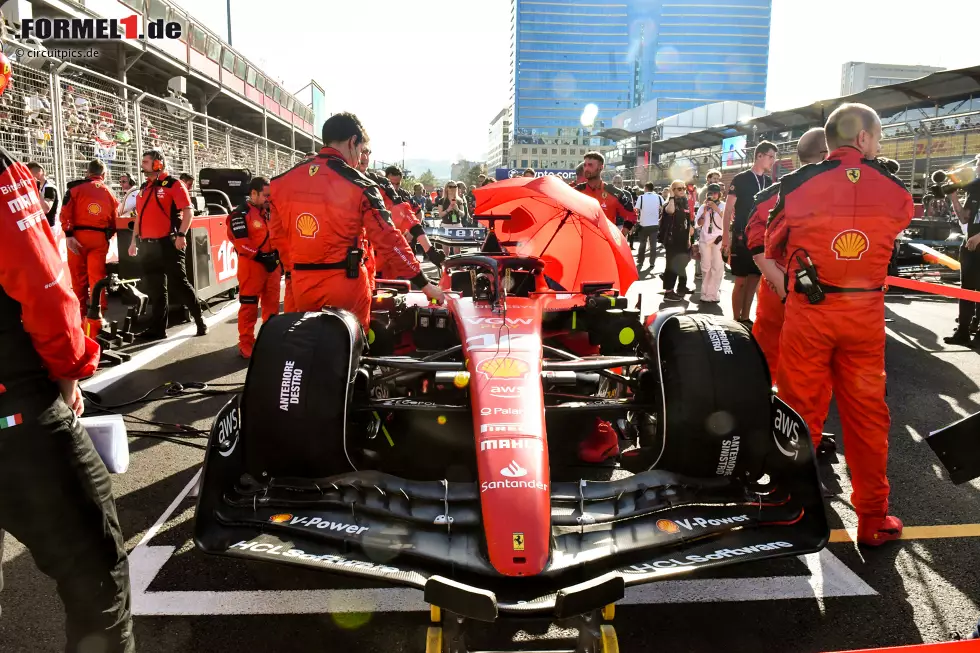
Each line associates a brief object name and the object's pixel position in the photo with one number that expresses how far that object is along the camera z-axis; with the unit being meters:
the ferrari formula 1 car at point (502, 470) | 2.26
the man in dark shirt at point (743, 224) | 5.95
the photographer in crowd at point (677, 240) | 10.52
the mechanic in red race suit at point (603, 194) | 8.16
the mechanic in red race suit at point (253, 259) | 6.57
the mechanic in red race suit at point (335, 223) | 4.14
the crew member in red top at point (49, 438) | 1.73
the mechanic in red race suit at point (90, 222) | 6.99
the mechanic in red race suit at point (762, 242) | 4.56
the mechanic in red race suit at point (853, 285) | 3.11
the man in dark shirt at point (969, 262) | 7.28
